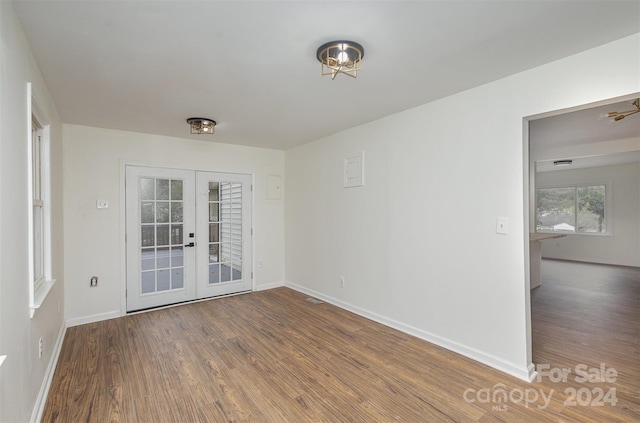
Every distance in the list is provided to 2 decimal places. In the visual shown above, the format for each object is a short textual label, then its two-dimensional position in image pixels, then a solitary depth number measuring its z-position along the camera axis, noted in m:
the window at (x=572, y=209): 7.60
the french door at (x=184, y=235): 4.03
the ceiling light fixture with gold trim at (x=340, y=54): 1.91
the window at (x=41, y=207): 2.35
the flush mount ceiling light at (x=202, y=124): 3.40
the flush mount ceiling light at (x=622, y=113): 2.73
